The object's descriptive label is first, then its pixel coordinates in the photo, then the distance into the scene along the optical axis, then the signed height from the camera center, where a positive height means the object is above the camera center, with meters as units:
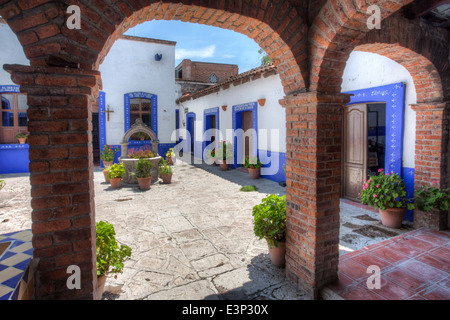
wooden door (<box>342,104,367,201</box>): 5.95 -0.22
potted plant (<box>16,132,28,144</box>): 10.46 +0.30
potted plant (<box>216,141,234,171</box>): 11.09 -0.50
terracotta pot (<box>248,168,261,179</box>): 9.19 -1.09
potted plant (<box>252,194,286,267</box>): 3.36 -1.09
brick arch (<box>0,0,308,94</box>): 1.84 +0.98
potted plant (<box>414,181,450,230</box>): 4.36 -1.11
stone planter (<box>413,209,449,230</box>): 4.48 -1.36
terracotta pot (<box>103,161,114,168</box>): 11.20 -0.83
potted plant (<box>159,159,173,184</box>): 8.70 -1.03
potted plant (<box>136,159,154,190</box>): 7.89 -0.93
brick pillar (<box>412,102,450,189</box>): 4.38 -0.05
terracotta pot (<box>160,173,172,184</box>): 8.71 -1.13
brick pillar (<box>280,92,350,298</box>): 2.82 -0.49
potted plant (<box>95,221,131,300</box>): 2.68 -1.16
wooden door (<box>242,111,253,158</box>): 10.21 +0.42
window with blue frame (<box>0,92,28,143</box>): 10.52 +0.99
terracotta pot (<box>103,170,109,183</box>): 8.65 -1.01
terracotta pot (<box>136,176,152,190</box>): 7.87 -1.19
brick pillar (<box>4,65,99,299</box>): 1.87 -0.21
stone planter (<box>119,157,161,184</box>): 8.52 -0.84
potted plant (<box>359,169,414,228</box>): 4.68 -1.04
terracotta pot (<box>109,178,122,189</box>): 8.04 -1.19
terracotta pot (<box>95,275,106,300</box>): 2.67 -1.43
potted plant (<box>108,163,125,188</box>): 8.03 -0.96
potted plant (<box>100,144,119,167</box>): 11.14 -0.55
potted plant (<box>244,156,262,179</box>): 9.20 -0.86
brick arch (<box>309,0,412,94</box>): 2.39 +1.05
